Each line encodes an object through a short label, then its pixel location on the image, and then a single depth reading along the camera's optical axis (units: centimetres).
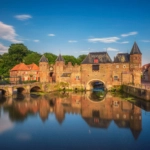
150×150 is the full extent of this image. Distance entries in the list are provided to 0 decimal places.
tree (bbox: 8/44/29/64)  5859
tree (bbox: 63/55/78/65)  7026
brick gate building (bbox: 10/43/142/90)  3644
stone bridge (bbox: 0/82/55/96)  3209
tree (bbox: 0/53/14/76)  5258
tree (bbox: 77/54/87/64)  8454
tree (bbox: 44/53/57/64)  6449
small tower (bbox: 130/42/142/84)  3594
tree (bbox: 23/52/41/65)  6003
